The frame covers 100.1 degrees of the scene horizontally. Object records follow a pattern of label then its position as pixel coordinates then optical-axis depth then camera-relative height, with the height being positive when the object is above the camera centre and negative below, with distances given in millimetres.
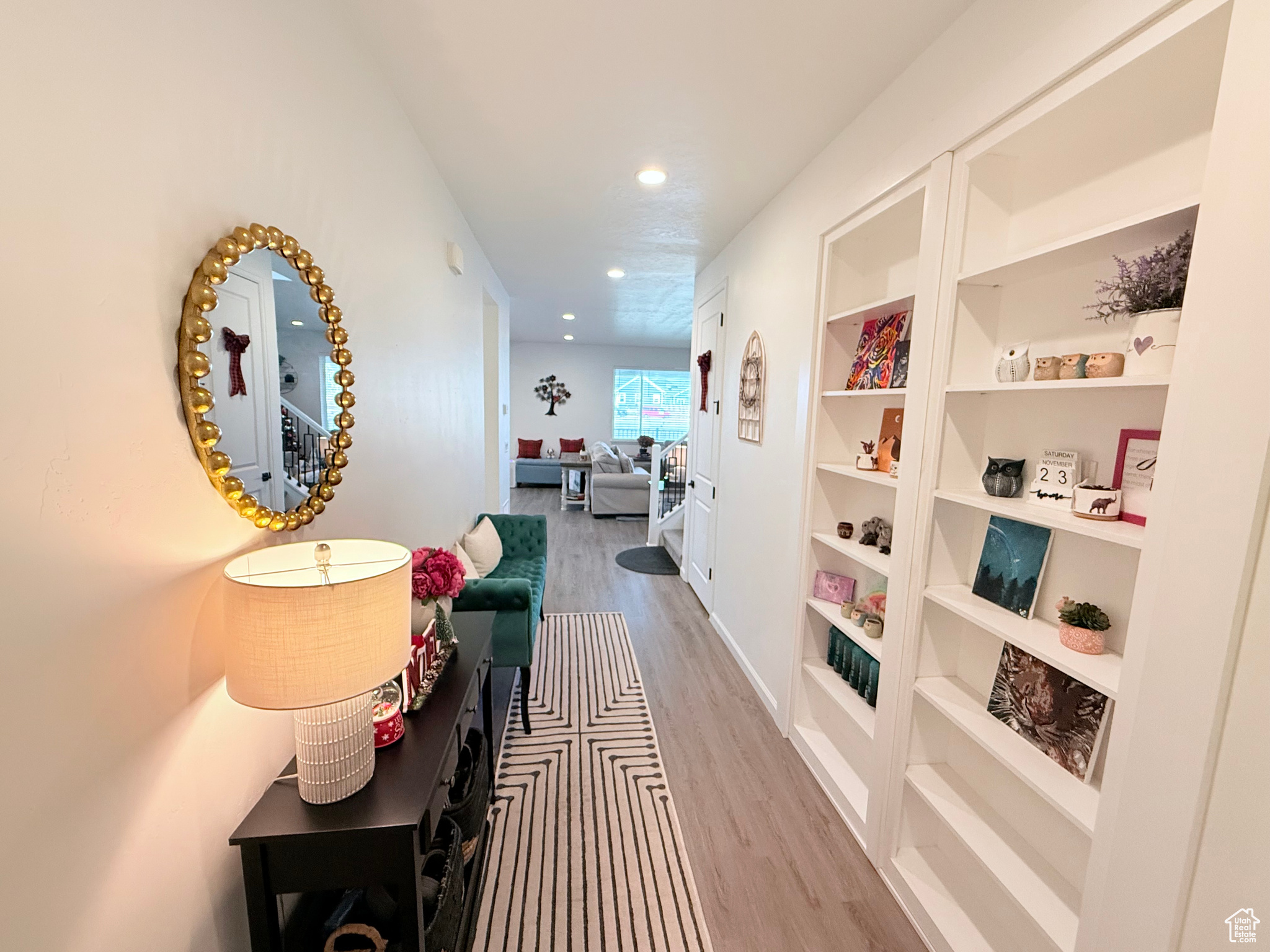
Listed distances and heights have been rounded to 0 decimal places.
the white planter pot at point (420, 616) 1442 -579
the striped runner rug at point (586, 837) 1552 -1486
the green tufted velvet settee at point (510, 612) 2422 -928
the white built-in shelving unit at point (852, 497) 1751 -301
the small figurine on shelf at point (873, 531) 2061 -418
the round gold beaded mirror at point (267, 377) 902 +41
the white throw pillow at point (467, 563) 2861 -852
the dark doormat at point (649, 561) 4883 -1410
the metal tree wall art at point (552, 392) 9578 +317
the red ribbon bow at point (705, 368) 3975 +361
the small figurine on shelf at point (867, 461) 2033 -146
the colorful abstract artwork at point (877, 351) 1879 +266
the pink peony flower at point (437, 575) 1502 -489
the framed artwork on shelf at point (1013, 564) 1388 -367
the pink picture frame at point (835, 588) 2230 -696
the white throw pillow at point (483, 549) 3135 -845
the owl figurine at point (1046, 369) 1294 +151
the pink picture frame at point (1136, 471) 1126 -80
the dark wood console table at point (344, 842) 979 -820
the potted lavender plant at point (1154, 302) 1054 +278
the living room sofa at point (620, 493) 6828 -1036
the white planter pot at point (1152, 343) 1048 +184
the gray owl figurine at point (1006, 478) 1417 -132
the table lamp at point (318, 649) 862 -418
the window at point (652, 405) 9945 +176
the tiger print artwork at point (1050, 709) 1243 -698
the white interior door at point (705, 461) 3746 -331
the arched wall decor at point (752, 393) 2859 +139
